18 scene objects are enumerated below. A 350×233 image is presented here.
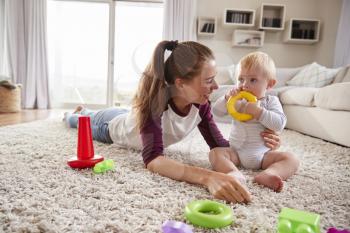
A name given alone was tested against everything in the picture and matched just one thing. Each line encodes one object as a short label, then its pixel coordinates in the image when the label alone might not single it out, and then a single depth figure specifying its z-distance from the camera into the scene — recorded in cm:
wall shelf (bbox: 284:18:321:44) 343
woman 85
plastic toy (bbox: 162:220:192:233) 47
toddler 90
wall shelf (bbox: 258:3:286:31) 341
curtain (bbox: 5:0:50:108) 338
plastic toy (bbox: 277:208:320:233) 47
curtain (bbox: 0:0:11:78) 340
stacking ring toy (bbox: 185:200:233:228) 53
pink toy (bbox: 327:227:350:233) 49
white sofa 156
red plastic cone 91
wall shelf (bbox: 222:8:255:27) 341
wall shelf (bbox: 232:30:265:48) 346
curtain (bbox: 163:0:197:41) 344
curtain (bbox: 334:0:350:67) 329
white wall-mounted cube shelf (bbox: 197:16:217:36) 348
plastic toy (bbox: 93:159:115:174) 87
